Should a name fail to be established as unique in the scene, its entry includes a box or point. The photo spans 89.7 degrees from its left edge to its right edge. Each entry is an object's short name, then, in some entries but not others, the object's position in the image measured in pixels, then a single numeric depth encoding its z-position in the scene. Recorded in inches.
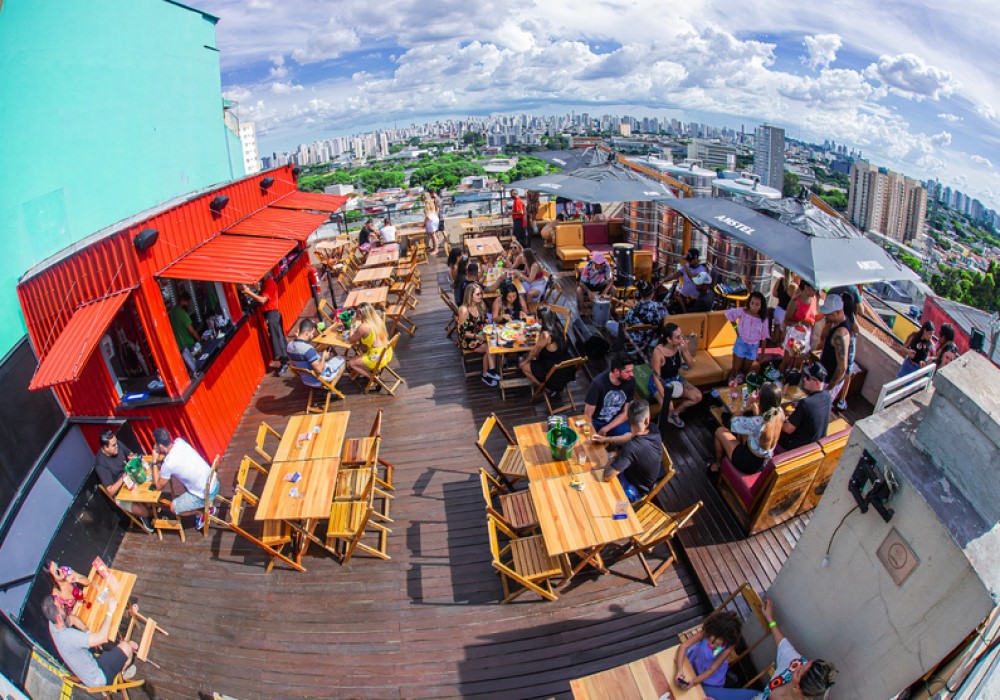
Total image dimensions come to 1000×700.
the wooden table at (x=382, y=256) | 461.1
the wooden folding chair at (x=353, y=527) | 195.0
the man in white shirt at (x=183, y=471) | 214.8
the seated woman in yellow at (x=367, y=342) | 299.9
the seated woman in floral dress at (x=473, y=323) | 316.3
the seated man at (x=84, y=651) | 158.1
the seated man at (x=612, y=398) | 215.8
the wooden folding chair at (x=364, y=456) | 230.1
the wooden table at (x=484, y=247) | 461.1
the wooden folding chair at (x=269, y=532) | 195.8
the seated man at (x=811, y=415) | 193.6
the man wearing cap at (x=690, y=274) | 325.7
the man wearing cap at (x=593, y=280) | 370.9
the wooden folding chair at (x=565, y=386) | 265.8
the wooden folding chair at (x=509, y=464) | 211.9
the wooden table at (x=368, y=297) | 378.6
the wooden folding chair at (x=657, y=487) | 188.1
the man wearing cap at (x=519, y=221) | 539.2
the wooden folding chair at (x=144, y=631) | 172.1
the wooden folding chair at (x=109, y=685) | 162.4
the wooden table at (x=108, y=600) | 172.6
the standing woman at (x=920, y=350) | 229.5
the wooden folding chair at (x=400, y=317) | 369.1
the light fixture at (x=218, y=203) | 280.1
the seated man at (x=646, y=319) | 308.7
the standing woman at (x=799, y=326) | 257.6
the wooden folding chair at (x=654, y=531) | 177.9
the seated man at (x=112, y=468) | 219.8
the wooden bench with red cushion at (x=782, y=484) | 181.9
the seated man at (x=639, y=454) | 188.4
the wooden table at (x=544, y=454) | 196.1
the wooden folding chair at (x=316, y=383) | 288.5
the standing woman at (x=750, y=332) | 255.3
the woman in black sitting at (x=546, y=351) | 273.9
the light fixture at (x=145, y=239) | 213.2
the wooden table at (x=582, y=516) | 166.6
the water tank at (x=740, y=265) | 377.4
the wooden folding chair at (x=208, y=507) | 210.6
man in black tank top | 234.1
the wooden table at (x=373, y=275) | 416.8
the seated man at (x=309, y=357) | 288.0
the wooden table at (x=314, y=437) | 221.8
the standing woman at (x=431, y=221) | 545.0
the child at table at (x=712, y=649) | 134.7
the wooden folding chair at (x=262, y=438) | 234.8
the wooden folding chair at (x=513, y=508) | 190.5
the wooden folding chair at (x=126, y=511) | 220.1
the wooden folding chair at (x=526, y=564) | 170.7
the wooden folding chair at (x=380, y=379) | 301.4
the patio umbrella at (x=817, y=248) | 204.4
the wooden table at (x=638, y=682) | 131.7
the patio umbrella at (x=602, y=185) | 333.4
